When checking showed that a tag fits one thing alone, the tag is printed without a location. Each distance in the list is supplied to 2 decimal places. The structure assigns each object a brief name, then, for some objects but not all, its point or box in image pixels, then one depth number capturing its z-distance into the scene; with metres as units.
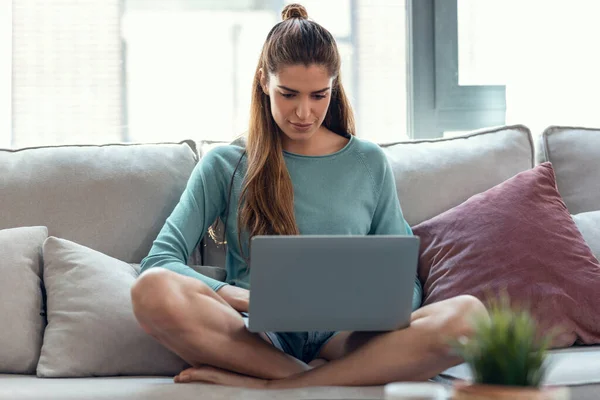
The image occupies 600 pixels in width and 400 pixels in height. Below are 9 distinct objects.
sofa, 2.60
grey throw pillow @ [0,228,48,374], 2.70
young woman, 2.51
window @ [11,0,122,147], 3.54
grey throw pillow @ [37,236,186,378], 2.68
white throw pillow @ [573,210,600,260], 3.03
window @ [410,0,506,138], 3.70
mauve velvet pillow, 2.84
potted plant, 1.94
